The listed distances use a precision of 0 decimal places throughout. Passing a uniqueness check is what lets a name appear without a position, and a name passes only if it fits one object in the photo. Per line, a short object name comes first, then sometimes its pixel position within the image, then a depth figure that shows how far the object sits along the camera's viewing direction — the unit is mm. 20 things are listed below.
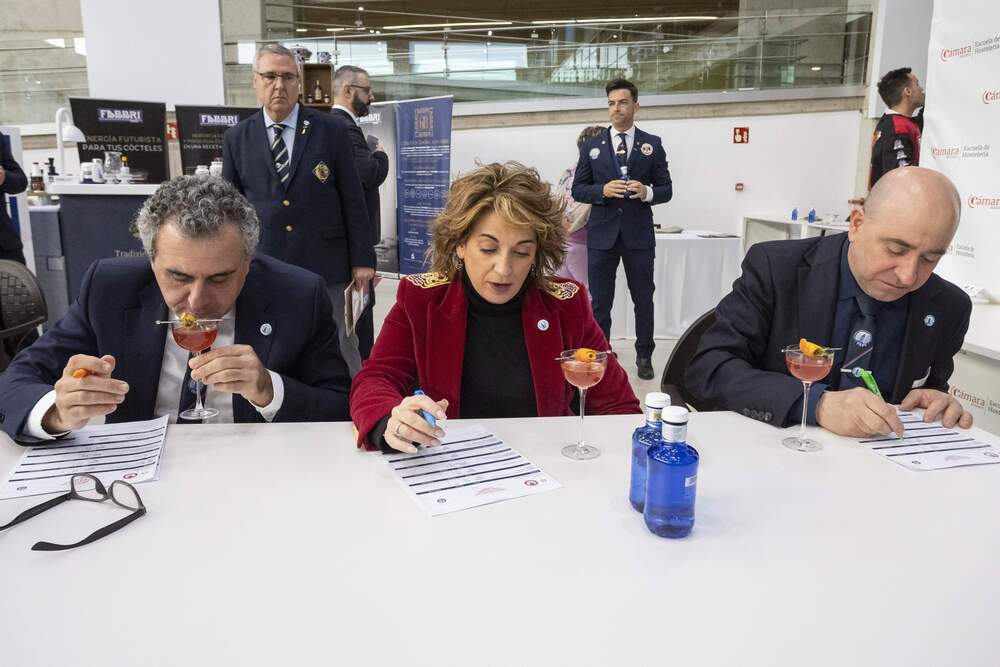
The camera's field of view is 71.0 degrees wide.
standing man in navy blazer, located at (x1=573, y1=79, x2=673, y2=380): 4750
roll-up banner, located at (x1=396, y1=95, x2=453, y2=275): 6102
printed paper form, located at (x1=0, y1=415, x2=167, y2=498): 1253
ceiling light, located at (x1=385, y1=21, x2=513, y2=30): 8406
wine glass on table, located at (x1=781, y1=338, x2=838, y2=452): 1437
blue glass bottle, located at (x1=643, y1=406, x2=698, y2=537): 1042
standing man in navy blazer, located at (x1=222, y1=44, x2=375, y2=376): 3324
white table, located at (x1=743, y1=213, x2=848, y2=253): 6824
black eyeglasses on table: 1093
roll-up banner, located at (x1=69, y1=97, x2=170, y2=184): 5102
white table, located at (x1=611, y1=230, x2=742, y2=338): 5633
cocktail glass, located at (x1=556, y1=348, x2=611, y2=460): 1396
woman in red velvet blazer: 1698
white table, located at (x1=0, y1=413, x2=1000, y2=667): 823
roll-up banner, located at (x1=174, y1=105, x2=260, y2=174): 5051
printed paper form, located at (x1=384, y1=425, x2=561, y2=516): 1196
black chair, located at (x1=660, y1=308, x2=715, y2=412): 1975
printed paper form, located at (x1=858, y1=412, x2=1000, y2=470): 1356
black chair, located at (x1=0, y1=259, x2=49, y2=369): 2568
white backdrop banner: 2834
